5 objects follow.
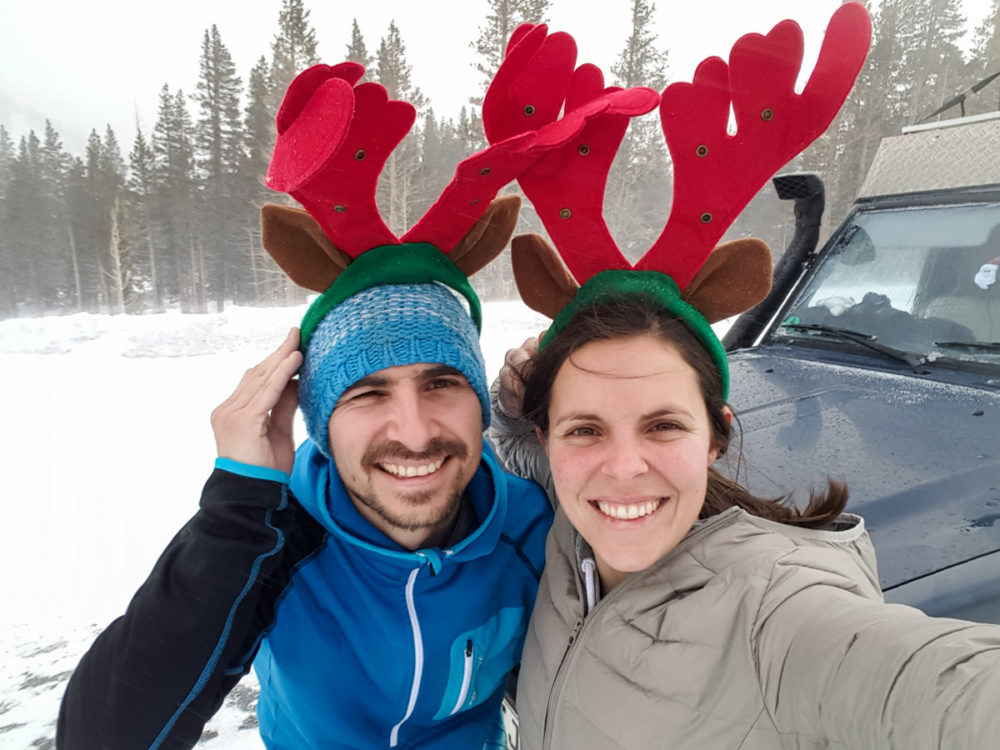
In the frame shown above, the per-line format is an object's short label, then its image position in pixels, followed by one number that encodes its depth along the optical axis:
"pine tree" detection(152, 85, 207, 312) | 32.00
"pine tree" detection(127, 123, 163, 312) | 35.78
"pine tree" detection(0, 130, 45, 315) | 40.81
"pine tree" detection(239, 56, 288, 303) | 21.00
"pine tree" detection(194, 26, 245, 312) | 24.77
